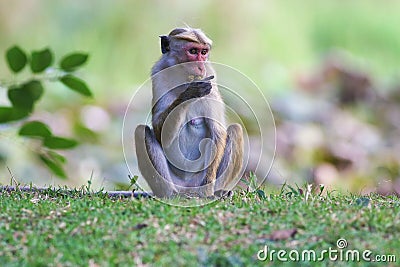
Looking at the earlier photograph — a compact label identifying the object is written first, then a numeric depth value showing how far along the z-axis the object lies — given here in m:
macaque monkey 14.86
